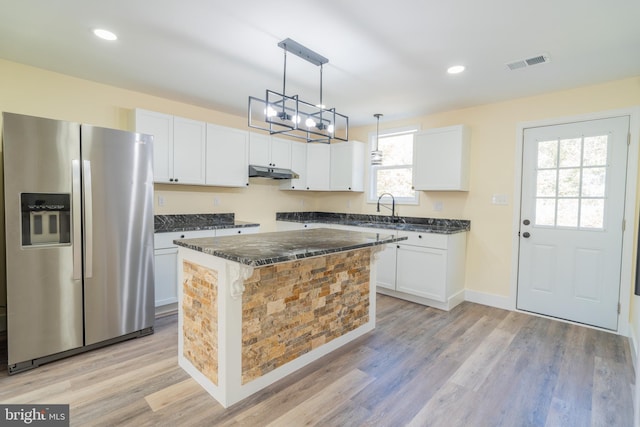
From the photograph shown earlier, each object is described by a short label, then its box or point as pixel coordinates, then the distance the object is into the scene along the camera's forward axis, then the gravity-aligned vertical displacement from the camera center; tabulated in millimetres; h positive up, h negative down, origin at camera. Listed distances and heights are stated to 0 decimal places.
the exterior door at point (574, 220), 2986 -126
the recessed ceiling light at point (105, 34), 2197 +1183
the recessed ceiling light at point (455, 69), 2691 +1200
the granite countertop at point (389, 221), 3797 -254
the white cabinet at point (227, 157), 3833 +567
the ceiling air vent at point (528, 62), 2477 +1192
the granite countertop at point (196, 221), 3531 -269
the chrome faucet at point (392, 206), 4572 -26
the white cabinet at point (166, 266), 3189 -687
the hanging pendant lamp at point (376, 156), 4305 +666
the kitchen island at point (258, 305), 1845 -709
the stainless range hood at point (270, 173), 4180 +408
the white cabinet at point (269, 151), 4277 +733
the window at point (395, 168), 4496 +542
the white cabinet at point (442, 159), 3736 +573
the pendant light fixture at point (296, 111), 2287 +749
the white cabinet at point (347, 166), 4773 +584
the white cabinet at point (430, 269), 3545 -764
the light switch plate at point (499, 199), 3623 +85
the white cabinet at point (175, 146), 3344 +620
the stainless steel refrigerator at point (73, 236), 2186 -292
